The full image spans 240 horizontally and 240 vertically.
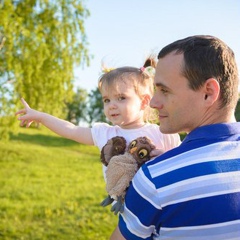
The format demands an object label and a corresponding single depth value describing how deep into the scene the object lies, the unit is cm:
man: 149
